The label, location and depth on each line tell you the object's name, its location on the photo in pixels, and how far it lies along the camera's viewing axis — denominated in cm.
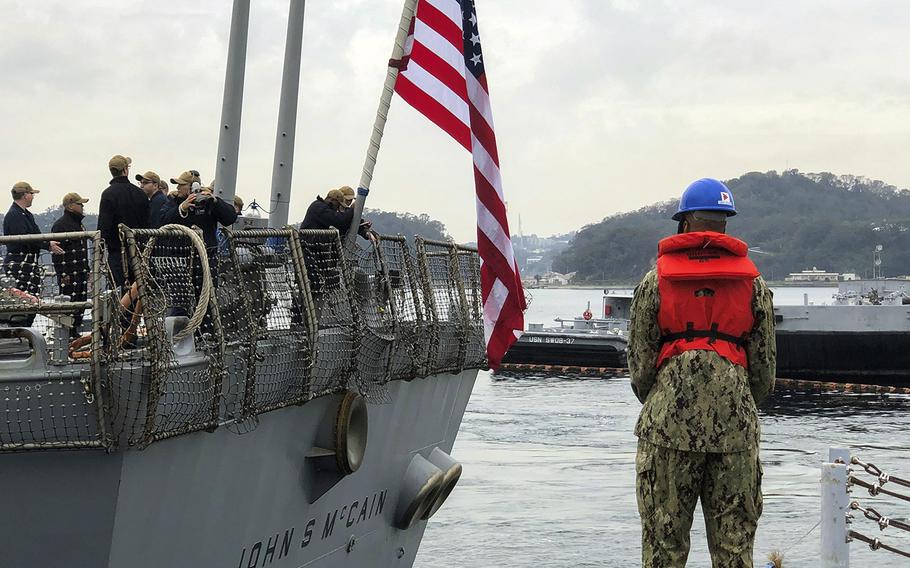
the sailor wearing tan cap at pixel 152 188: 972
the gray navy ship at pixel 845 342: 4950
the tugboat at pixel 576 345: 5722
